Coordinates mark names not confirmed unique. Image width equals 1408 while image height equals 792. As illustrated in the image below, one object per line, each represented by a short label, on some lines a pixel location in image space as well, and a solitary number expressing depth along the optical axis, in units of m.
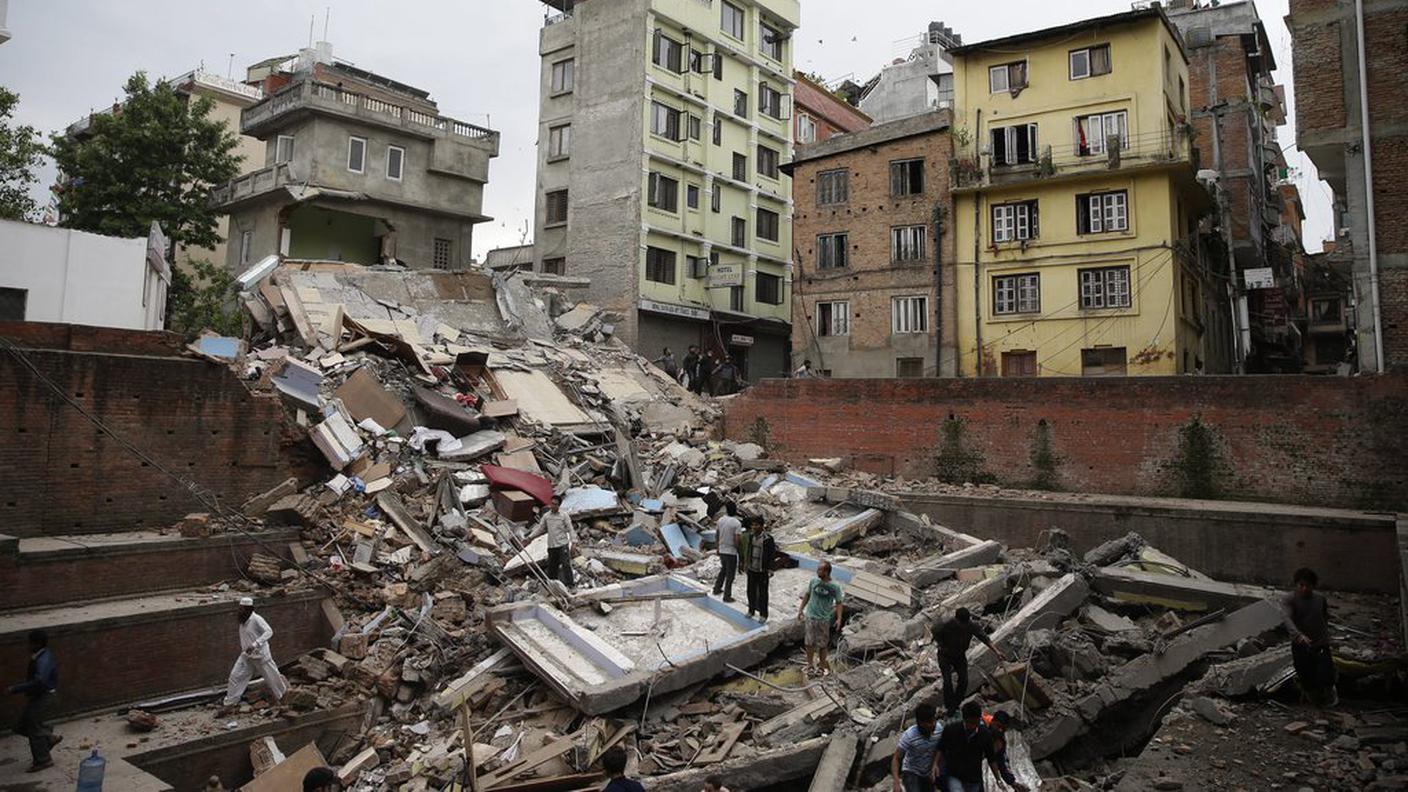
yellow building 22.28
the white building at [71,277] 15.19
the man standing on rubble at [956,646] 8.33
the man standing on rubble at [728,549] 11.37
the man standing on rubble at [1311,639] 8.25
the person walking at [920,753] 6.31
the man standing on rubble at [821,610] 9.68
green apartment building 29.45
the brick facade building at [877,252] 25.52
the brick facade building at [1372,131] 14.96
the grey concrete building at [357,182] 26.50
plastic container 7.24
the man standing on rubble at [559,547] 12.09
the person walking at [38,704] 7.96
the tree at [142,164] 23.88
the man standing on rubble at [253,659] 9.75
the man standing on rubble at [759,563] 10.70
